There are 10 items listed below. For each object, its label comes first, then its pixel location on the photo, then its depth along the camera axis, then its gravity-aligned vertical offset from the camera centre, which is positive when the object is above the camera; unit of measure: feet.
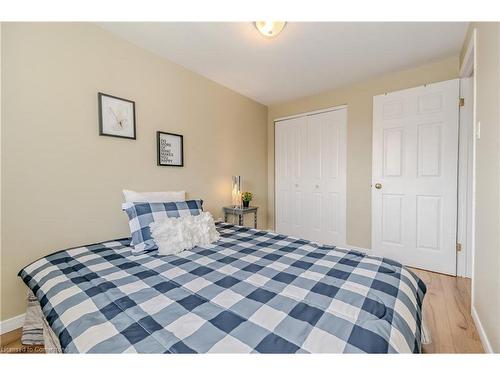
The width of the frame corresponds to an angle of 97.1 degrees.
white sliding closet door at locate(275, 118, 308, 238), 11.48 +0.34
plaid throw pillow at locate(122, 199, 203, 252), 5.10 -0.82
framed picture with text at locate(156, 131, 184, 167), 7.36 +1.16
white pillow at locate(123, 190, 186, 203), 6.16 -0.41
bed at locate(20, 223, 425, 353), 2.26 -1.59
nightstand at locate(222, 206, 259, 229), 9.33 -1.21
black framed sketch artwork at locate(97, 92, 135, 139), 5.96 +1.88
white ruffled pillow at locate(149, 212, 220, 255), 4.89 -1.19
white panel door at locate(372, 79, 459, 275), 7.67 +0.27
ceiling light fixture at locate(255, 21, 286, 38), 5.62 +4.01
